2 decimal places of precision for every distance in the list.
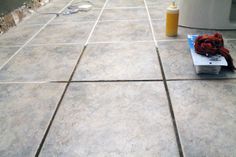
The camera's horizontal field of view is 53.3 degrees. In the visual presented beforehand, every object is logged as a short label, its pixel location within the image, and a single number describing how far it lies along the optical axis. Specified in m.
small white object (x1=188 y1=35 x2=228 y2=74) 1.35
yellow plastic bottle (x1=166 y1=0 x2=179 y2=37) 1.81
